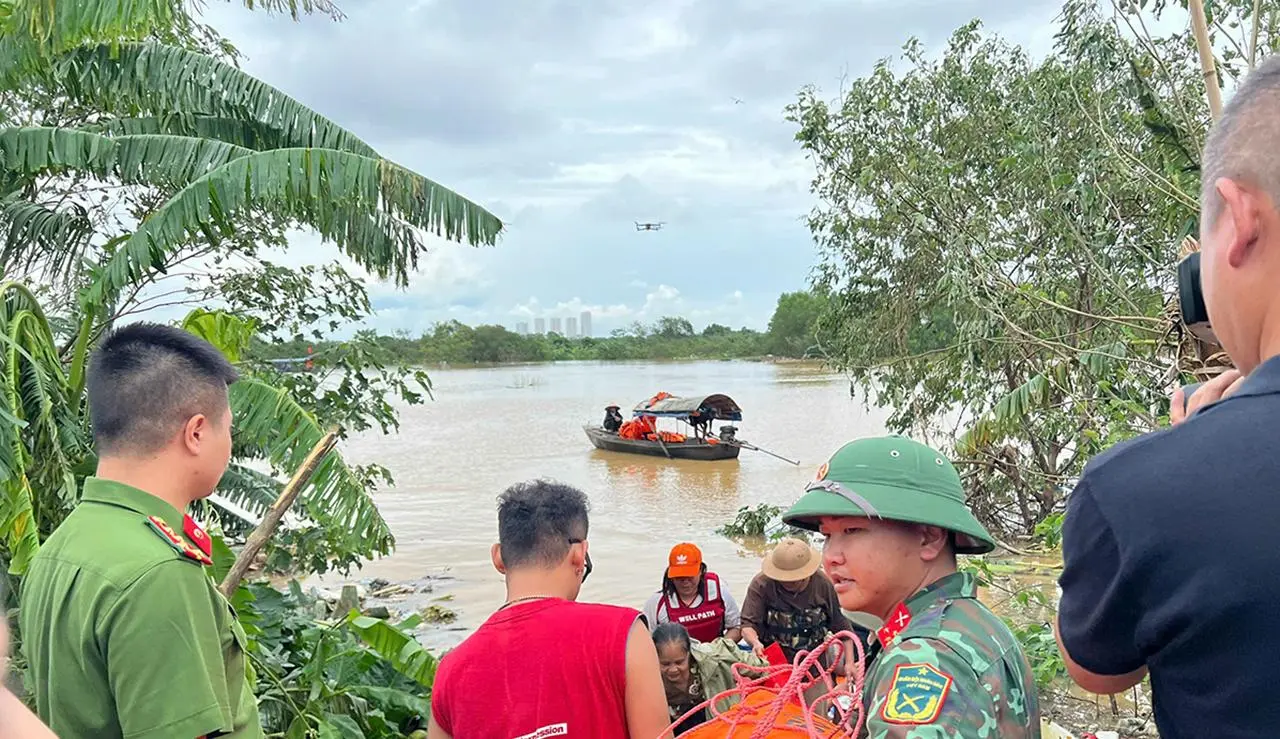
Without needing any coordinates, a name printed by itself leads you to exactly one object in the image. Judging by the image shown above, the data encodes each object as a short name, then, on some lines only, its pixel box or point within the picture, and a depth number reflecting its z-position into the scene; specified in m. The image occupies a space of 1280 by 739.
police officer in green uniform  1.79
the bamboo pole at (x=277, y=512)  3.36
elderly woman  4.36
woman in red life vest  5.52
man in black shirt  1.00
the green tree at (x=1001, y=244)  7.61
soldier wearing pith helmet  1.42
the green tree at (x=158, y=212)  3.97
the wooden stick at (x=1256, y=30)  3.55
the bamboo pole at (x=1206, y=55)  2.57
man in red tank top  2.16
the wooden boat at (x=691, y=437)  23.42
